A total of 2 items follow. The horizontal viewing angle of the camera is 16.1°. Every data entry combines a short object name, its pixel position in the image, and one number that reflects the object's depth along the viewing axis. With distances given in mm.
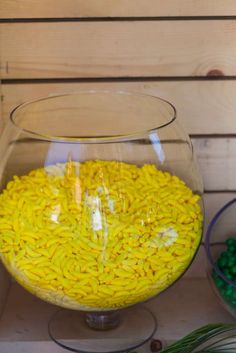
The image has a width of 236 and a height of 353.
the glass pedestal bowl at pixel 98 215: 910
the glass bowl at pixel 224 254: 1023
